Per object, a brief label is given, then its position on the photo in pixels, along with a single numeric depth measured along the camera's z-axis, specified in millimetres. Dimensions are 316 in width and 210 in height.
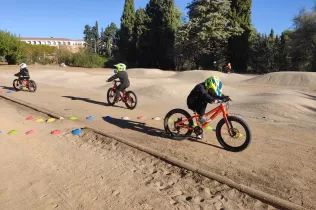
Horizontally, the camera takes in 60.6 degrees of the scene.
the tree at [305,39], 29491
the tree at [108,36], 78125
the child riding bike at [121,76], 9711
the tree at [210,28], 32844
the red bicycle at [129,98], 9828
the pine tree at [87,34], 87312
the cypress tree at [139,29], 42438
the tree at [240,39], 33250
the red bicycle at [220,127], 5133
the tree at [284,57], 33031
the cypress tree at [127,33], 44566
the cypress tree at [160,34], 39562
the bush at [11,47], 35219
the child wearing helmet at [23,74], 14086
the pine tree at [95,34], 85325
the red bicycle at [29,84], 14461
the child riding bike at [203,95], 5211
